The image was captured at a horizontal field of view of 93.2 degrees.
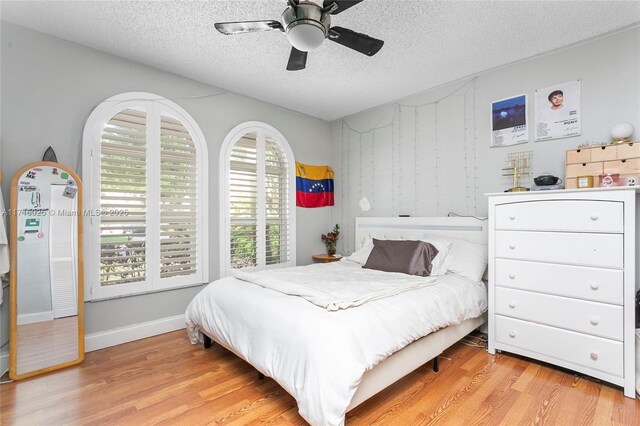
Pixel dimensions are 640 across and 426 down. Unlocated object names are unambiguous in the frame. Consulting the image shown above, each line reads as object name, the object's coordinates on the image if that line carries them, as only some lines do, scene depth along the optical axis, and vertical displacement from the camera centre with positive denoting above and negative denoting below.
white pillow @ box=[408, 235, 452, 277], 2.82 -0.45
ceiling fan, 1.71 +1.11
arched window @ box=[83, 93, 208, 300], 2.74 +0.15
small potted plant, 4.61 -0.45
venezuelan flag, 4.36 +0.38
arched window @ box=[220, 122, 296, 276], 3.58 +0.15
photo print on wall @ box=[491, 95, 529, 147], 2.93 +0.87
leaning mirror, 2.28 -0.46
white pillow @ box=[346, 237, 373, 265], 3.49 -0.52
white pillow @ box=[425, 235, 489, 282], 2.81 -0.48
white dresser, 2.01 -0.52
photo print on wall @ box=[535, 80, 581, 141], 2.65 +0.88
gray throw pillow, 2.83 -0.46
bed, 1.51 -0.76
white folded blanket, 1.91 -0.57
